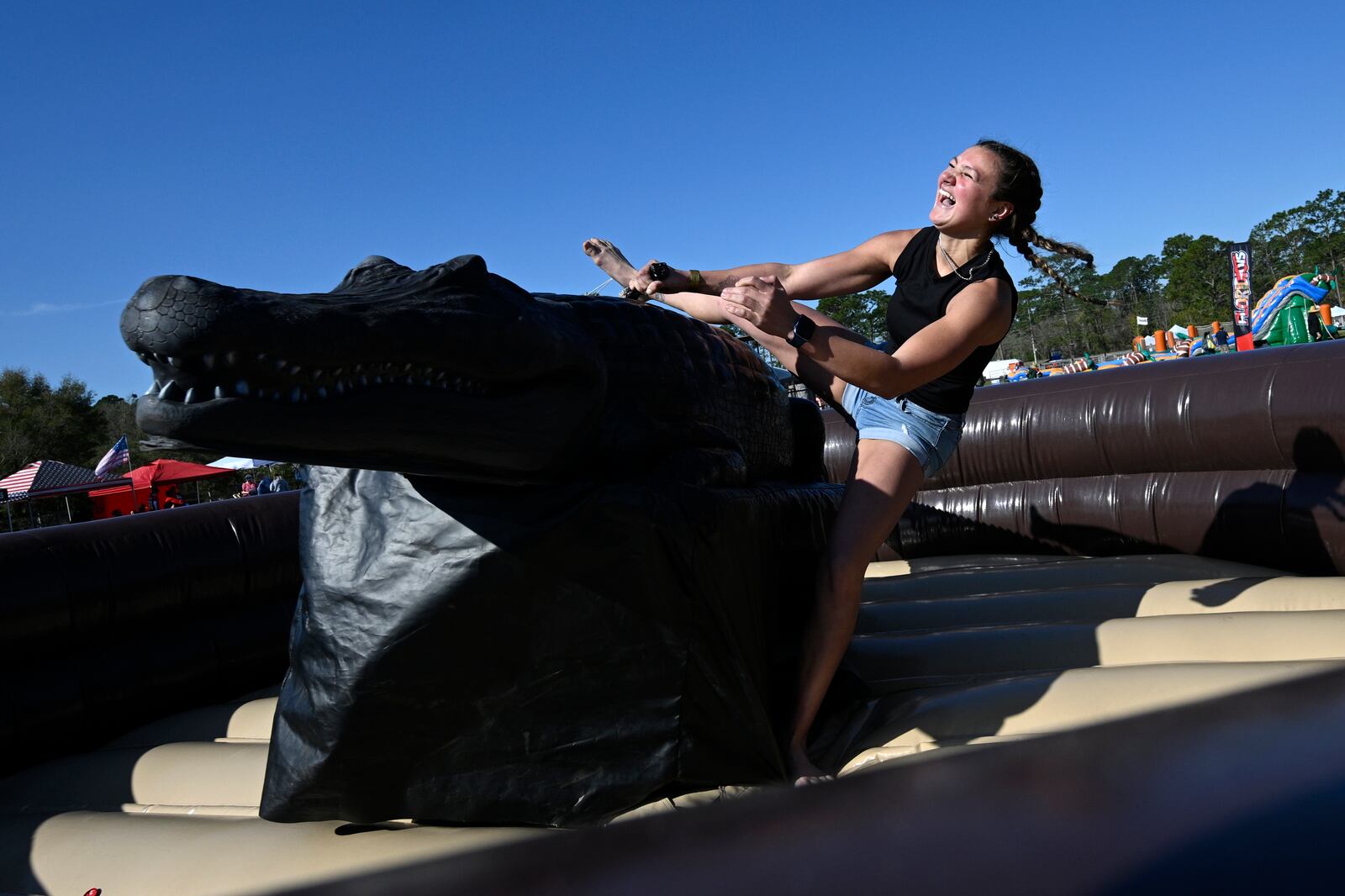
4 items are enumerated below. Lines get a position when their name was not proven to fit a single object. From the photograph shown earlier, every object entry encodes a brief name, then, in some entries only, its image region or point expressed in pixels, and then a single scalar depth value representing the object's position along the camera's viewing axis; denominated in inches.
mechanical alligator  56.7
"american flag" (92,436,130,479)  772.6
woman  69.1
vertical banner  810.8
